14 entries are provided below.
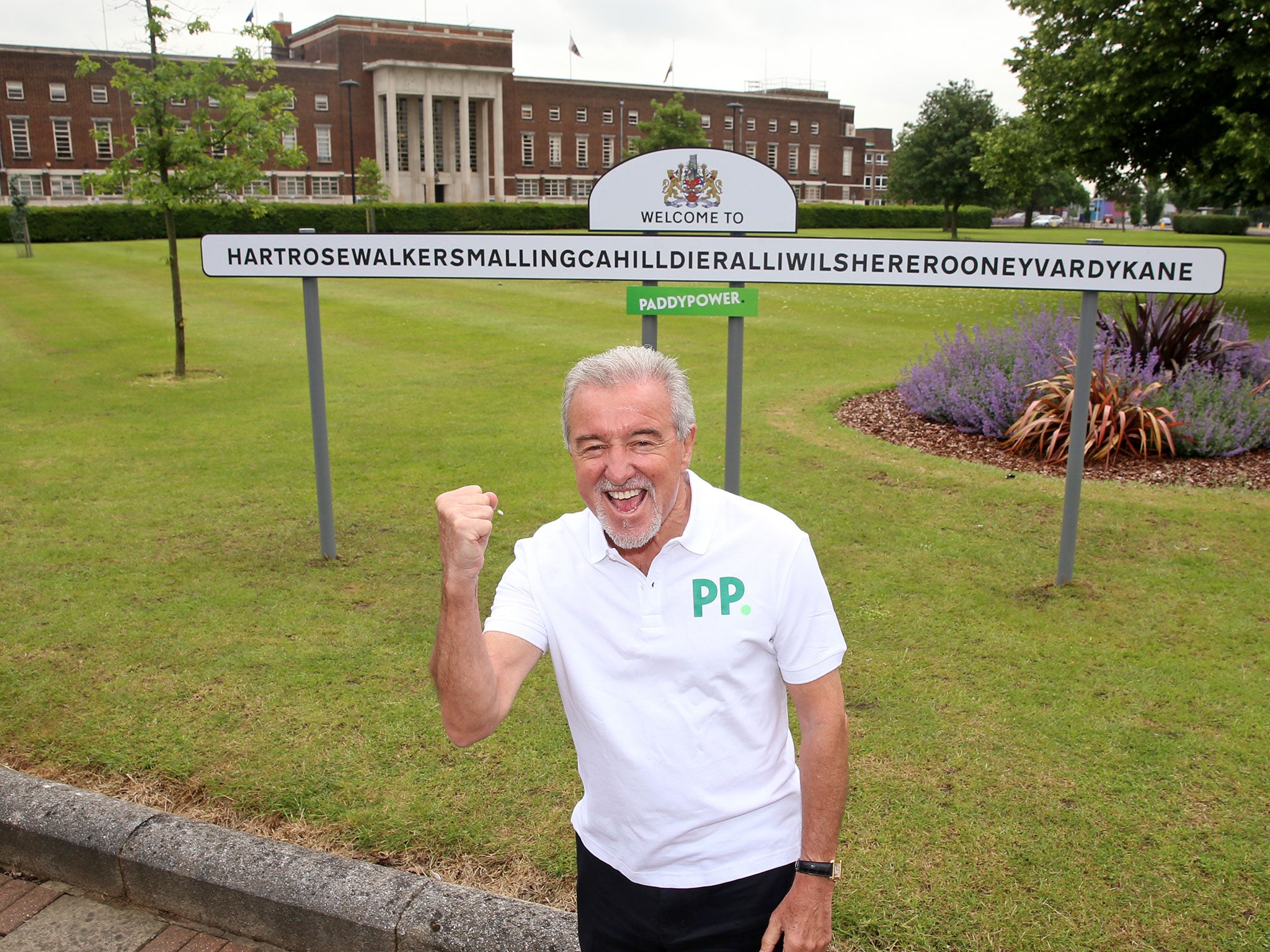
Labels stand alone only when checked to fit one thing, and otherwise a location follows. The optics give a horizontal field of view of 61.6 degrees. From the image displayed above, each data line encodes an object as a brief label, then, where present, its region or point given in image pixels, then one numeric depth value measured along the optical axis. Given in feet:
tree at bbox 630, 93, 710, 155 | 217.97
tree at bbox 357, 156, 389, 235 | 172.86
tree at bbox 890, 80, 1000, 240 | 203.21
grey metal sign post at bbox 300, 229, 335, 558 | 20.39
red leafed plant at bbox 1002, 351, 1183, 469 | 28.73
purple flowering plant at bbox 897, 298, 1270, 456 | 29.17
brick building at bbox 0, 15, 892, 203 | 239.30
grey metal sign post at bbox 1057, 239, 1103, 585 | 18.81
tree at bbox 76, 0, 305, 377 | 40.24
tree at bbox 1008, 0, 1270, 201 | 56.65
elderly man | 6.97
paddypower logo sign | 16.57
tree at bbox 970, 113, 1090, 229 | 74.13
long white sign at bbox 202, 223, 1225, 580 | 16.62
